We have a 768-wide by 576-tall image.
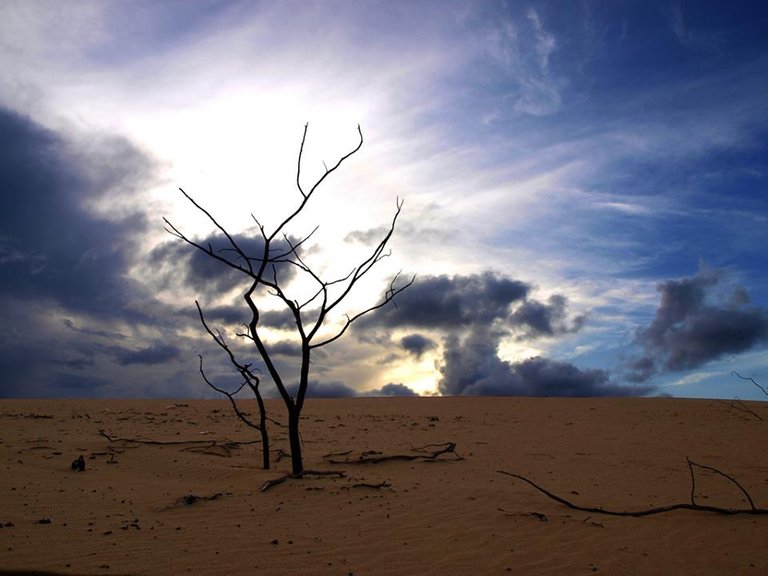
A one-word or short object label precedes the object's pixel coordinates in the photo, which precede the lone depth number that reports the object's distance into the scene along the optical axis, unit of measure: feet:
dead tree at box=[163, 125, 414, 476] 32.37
